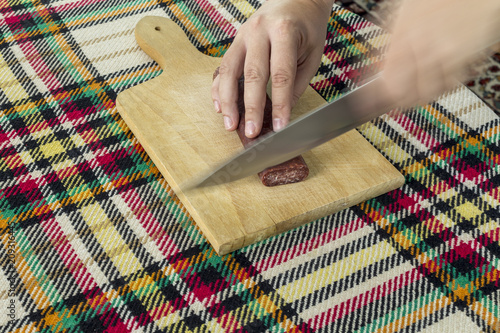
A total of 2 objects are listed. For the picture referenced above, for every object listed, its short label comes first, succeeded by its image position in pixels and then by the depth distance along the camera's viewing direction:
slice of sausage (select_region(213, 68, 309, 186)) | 1.06
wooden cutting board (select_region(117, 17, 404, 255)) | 1.05
